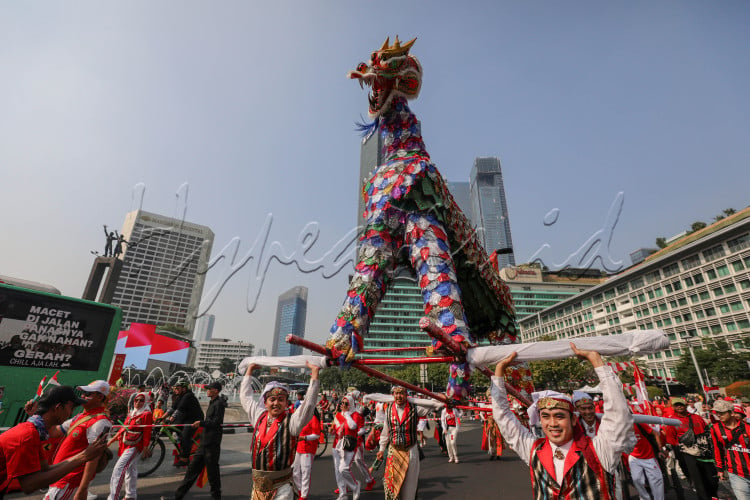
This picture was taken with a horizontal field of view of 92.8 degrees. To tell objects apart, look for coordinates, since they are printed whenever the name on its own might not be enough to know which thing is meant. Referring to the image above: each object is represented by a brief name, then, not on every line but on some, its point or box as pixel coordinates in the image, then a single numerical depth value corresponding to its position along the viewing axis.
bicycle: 7.70
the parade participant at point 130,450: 5.32
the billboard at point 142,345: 20.11
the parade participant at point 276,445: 3.39
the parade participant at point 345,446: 6.28
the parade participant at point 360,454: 6.90
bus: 7.81
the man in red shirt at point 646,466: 5.07
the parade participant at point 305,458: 5.67
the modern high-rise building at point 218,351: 127.00
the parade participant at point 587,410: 3.55
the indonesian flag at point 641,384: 3.28
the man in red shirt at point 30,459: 2.49
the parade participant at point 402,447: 4.88
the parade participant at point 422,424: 7.69
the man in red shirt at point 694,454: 5.46
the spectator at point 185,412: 7.33
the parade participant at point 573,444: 2.03
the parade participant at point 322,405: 13.68
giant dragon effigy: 3.01
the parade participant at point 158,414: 8.92
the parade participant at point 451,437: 9.97
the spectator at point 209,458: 5.45
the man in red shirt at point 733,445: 4.62
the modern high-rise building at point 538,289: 74.12
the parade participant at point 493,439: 10.11
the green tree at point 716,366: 27.38
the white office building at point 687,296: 32.78
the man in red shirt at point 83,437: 4.07
